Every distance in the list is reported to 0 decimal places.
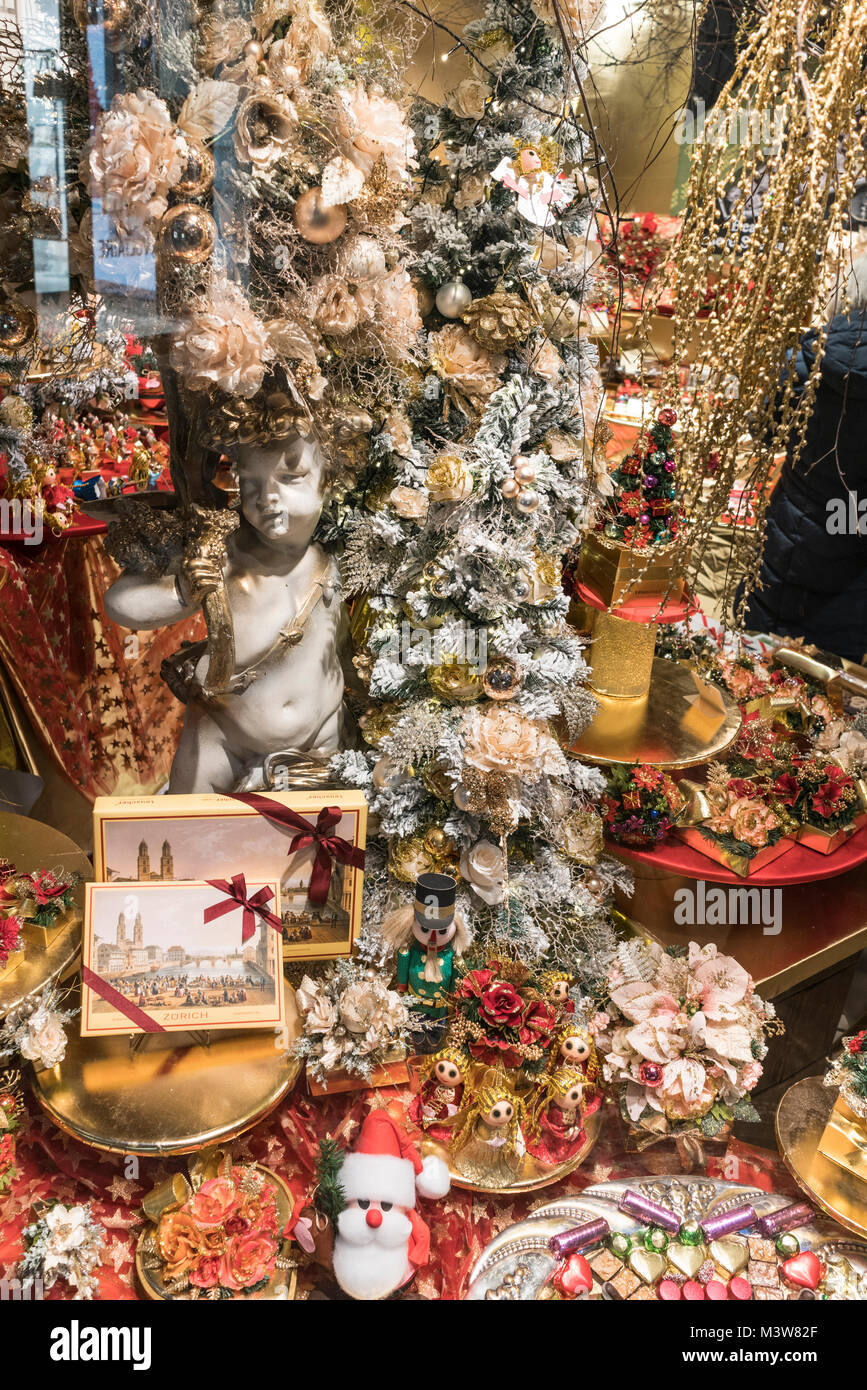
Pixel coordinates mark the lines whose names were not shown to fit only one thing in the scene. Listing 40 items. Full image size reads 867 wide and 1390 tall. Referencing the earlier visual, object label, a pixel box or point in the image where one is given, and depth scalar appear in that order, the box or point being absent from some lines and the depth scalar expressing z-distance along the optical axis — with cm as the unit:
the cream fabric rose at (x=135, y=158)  115
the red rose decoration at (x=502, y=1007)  148
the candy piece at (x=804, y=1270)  135
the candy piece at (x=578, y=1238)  137
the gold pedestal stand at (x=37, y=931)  157
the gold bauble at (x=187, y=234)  122
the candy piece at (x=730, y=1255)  136
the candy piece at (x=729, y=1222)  140
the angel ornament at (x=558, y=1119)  148
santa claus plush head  126
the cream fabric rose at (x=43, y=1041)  144
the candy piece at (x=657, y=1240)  137
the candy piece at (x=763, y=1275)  135
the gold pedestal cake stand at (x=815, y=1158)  146
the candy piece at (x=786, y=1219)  142
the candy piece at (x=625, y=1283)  133
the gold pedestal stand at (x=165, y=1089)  139
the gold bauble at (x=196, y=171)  121
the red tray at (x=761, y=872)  202
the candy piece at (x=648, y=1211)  140
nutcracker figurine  155
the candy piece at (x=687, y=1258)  135
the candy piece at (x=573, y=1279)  131
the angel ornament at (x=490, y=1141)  143
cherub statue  151
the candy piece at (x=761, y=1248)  139
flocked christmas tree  148
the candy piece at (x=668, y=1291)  132
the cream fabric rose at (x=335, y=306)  138
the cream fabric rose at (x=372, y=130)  128
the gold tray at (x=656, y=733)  216
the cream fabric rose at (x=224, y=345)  127
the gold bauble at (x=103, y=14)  117
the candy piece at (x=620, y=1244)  136
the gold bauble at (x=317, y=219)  130
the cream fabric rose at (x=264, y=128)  123
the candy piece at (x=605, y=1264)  135
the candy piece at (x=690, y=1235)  138
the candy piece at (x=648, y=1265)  134
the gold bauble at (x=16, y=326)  135
